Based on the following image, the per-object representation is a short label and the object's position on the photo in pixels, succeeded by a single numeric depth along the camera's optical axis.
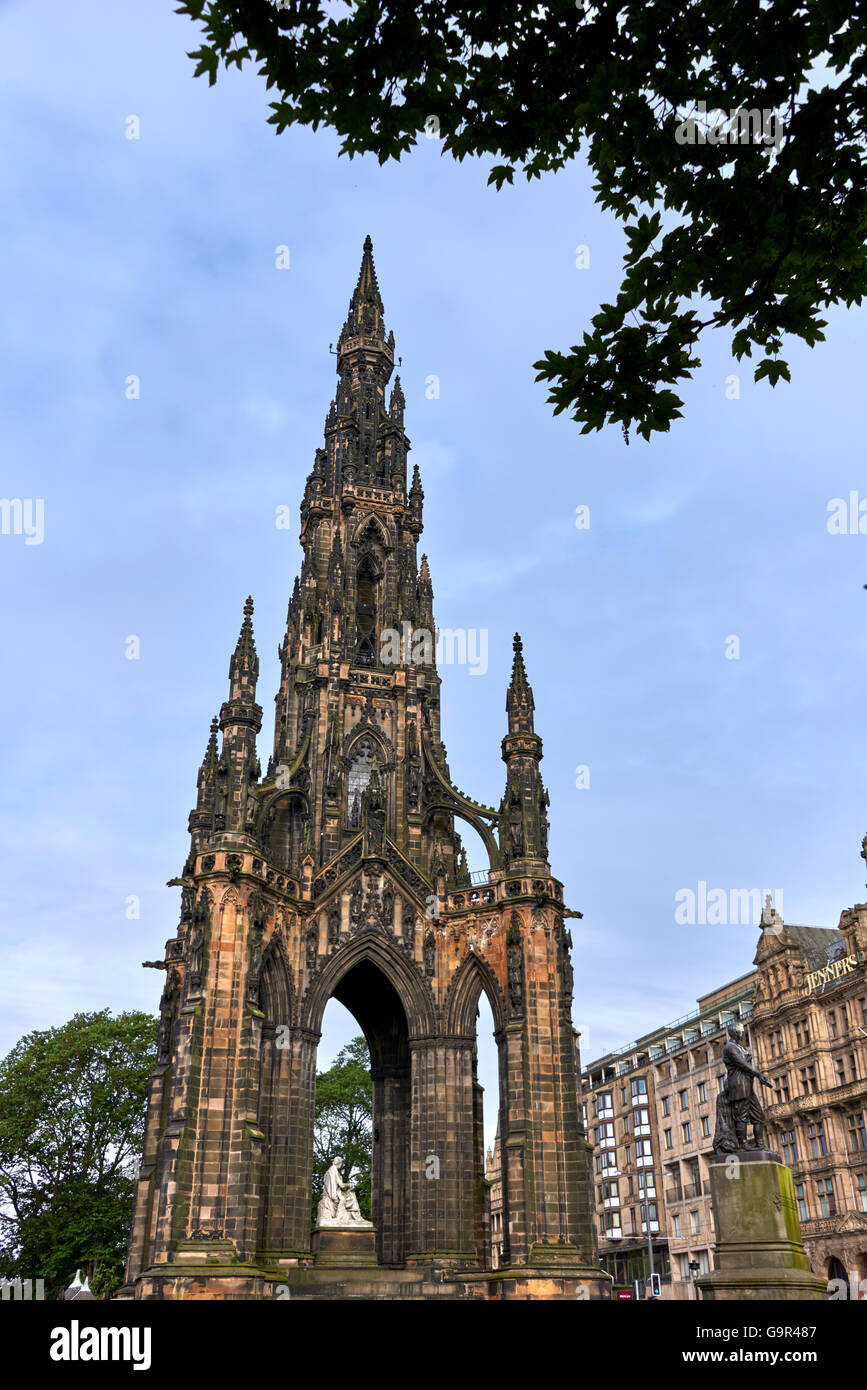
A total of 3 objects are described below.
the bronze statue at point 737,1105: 17.17
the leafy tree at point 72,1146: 42.91
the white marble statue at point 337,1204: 30.36
